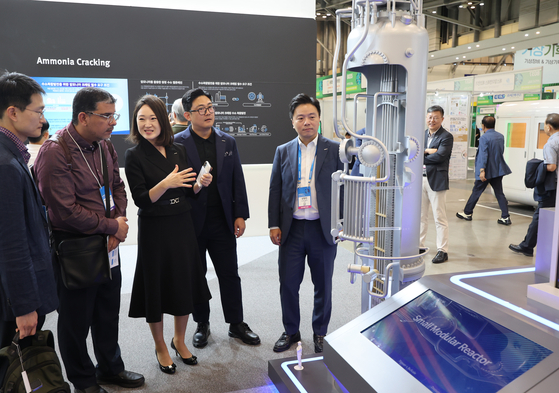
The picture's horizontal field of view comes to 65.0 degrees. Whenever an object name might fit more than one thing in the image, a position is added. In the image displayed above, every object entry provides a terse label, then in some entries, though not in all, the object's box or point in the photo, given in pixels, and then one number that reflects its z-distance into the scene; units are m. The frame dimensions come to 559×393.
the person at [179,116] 3.49
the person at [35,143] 3.17
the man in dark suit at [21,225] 1.58
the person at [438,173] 4.70
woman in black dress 2.32
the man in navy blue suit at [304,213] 2.60
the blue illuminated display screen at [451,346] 1.21
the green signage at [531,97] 9.46
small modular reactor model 1.78
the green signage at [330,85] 11.78
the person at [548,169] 4.65
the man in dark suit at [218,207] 2.72
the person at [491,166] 6.21
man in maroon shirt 1.97
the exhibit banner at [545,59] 13.12
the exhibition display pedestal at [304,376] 1.89
